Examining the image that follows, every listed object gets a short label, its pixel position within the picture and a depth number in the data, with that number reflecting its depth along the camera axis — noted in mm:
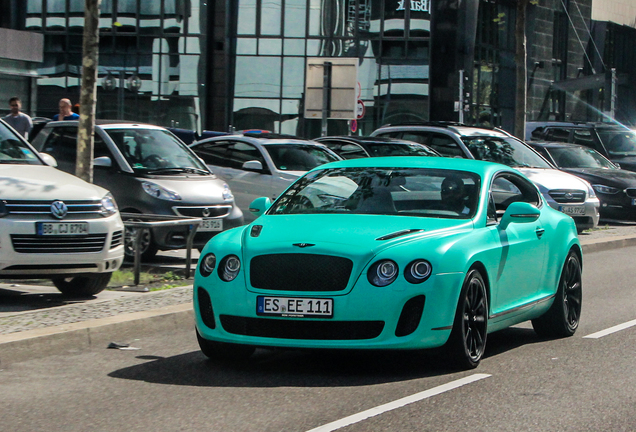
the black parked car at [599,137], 25094
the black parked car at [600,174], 21297
